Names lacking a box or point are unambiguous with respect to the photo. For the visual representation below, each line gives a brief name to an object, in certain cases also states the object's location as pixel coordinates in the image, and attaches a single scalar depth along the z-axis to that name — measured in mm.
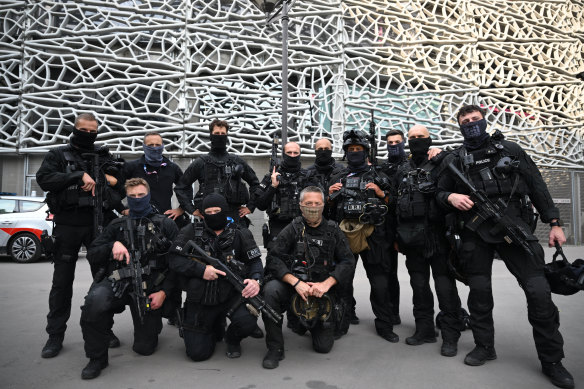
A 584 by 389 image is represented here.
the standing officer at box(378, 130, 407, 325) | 4047
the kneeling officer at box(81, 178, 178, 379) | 2941
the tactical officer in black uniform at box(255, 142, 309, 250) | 4344
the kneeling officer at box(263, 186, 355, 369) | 3266
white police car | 8523
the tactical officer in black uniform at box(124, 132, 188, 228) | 4348
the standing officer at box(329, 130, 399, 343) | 3742
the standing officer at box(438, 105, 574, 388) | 2816
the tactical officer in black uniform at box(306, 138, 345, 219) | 4509
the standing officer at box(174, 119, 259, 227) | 4461
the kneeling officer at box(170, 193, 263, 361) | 3177
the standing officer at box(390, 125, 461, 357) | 3471
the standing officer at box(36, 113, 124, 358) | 3346
